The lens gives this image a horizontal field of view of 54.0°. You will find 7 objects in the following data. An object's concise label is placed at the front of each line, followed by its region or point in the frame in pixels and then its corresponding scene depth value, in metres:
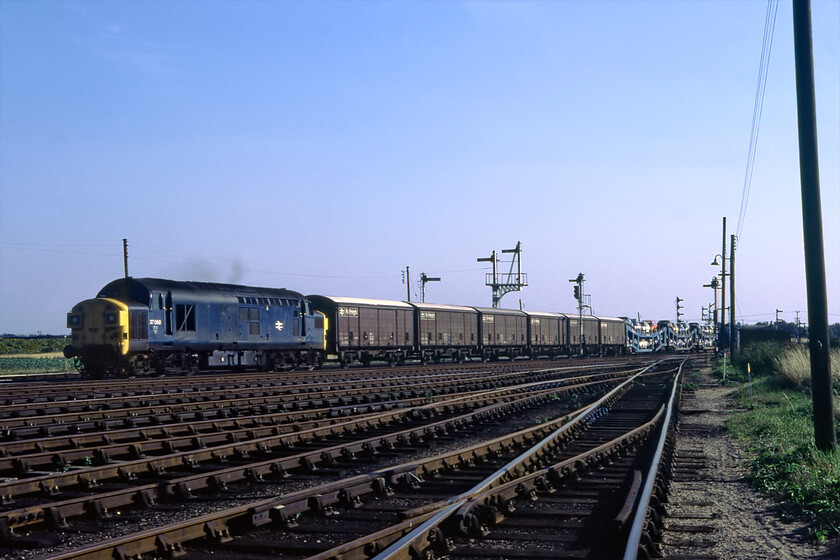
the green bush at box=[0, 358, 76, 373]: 43.42
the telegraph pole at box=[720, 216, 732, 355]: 53.97
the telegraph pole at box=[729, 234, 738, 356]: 48.59
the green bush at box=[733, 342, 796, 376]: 33.56
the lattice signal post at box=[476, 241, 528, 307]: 57.88
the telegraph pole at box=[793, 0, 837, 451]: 11.54
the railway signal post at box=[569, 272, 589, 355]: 55.69
